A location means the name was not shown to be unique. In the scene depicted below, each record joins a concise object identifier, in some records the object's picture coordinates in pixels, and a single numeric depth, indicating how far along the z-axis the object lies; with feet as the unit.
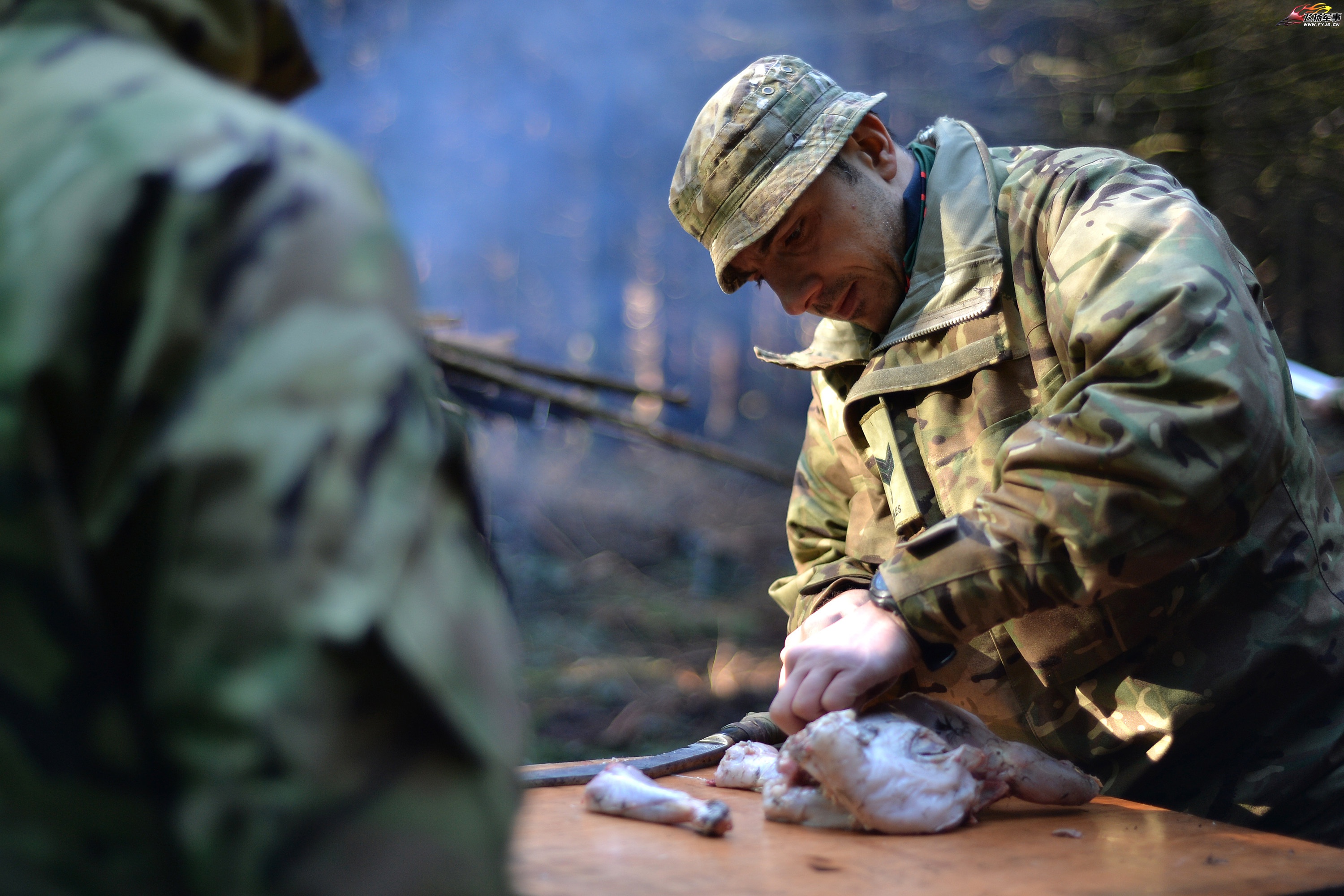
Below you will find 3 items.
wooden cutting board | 3.82
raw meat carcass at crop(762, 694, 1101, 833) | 4.21
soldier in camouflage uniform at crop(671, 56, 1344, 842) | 4.05
